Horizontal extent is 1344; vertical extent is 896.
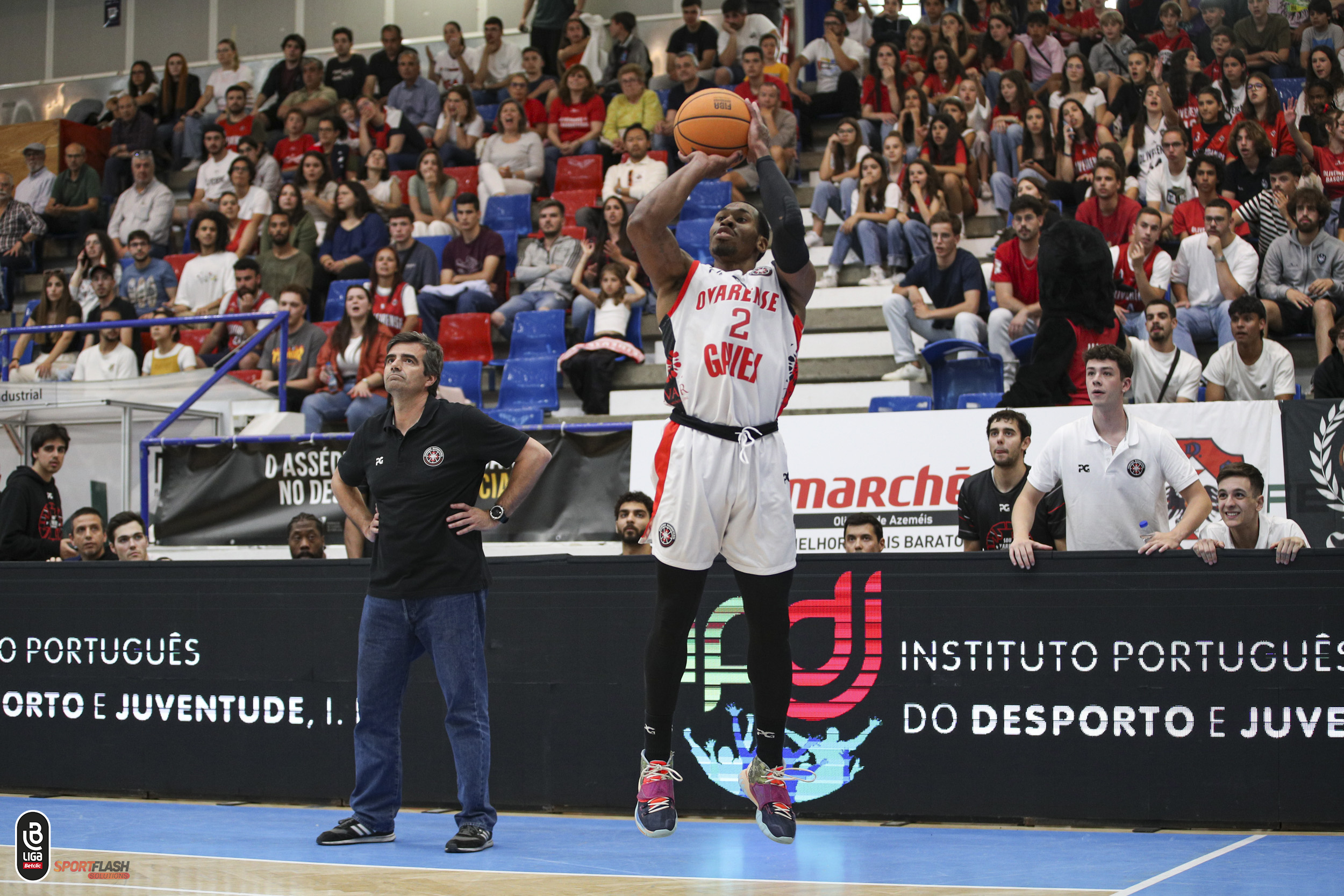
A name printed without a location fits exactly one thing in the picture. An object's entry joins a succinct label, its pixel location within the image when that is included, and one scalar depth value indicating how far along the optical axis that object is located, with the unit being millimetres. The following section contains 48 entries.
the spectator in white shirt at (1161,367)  9711
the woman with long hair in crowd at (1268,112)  12773
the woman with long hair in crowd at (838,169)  14141
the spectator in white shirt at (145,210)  17266
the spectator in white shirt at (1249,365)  9812
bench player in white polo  6566
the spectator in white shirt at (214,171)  17500
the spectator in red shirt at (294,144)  17797
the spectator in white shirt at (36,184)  18359
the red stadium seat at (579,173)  15883
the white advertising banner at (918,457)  8859
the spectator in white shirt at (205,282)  15211
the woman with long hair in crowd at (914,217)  12836
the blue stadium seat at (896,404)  10781
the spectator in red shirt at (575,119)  16328
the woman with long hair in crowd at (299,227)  15273
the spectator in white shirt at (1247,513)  7188
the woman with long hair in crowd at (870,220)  13156
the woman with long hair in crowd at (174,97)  19344
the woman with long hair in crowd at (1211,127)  13062
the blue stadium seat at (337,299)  14523
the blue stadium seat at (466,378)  12695
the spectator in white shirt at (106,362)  13820
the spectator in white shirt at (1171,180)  12562
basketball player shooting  5031
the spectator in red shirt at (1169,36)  14945
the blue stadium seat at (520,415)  12039
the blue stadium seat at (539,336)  13133
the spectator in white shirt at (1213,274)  11062
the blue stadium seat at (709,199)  14617
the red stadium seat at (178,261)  16344
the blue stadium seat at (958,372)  10680
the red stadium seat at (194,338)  15070
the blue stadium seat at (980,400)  10211
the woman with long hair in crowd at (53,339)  14328
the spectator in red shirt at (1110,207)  11977
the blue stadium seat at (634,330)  13172
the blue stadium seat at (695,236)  13727
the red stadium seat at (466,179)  16234
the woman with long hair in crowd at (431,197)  15453
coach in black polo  5961
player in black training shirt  7488
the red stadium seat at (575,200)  15227
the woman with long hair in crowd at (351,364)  12312
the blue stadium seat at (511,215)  15430
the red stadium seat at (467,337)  13438
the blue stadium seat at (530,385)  12562
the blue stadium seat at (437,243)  14977
